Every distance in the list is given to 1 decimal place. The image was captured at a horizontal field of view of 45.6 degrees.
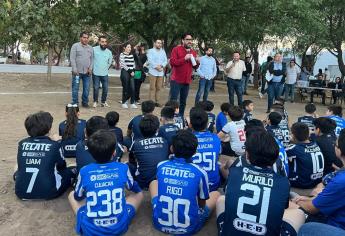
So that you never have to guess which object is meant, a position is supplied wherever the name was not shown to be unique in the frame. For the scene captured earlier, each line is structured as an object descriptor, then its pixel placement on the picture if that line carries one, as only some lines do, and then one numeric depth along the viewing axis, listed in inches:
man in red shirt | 376.5
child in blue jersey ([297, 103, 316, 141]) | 277.7
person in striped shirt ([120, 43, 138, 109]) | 431.8
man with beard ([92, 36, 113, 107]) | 426.0
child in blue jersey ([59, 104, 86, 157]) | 230.2
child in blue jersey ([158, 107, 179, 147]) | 223.5
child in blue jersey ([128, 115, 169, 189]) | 189.0
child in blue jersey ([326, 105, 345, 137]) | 262.3
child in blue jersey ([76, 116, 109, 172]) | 182.5
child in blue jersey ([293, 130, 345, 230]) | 126.2
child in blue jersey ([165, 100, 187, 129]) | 272.8
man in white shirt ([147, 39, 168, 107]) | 435.8
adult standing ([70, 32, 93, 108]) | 406.9
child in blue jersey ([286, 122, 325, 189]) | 200.1
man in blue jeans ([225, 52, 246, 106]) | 453.6
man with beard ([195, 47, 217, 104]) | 451.5
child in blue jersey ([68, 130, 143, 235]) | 148.7
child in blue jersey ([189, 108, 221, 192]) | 185.7
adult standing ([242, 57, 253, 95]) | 685.3
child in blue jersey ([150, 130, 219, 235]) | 150.9
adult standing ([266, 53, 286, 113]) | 461.4
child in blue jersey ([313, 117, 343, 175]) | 216.4
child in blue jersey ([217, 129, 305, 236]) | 131.2
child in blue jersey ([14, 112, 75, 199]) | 177.3
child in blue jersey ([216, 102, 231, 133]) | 288.7
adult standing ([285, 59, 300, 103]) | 624.0
